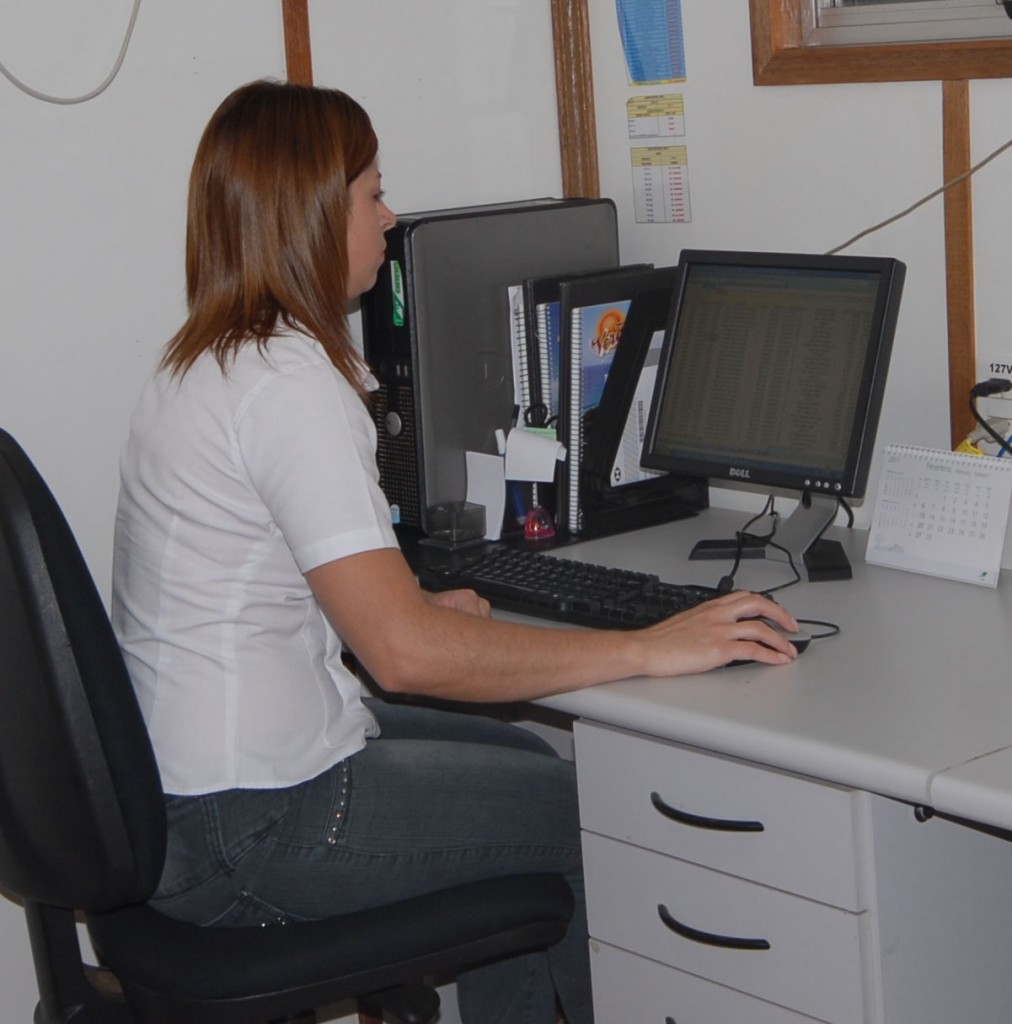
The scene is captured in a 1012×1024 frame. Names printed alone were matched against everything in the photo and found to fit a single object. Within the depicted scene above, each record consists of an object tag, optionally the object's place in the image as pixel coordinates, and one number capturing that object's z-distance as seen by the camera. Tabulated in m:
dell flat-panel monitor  1.87
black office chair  1.36
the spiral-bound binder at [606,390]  2.12
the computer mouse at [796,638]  1.61
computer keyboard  1.71
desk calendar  1.81
